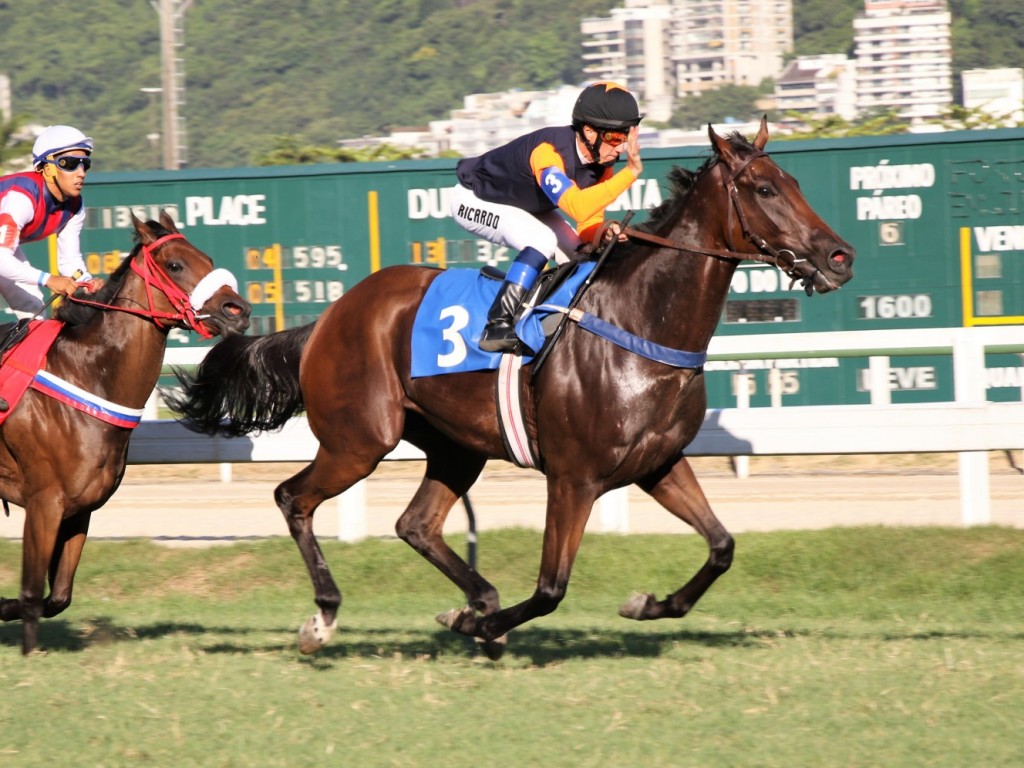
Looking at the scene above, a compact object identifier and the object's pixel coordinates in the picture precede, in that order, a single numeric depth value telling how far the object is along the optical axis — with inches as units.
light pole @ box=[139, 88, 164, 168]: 6905.7
